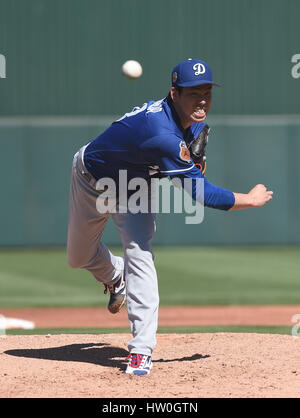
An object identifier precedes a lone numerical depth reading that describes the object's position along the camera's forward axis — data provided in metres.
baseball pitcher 7.84
